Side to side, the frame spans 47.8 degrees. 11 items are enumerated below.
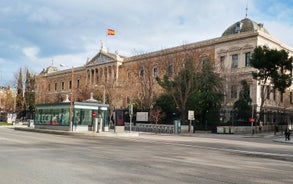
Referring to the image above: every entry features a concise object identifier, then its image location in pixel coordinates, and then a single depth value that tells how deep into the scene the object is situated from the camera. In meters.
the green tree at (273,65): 43.81
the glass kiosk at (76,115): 34.22
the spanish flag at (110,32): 55.06
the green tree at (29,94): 76.38
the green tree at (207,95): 47.19
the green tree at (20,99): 73.50
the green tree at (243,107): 45.56
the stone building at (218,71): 53.03
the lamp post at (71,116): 33.19
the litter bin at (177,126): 42.91
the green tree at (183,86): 45.56
